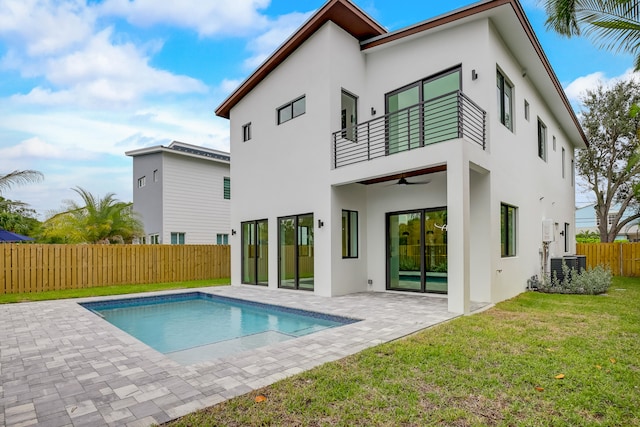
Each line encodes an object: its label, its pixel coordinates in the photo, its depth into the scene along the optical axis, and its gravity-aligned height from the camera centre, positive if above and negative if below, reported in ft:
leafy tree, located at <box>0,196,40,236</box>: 57.33 +2.08
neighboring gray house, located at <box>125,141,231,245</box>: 65.51 +6.59
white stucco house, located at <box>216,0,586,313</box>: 27.78 +5.76
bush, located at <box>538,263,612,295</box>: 33.14 -5.24
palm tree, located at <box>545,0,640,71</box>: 21.94 +12.30
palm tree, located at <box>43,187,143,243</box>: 49.62 +1.20
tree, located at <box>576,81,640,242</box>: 70.23 +14.47
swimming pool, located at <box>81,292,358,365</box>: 20.38 -6.57
